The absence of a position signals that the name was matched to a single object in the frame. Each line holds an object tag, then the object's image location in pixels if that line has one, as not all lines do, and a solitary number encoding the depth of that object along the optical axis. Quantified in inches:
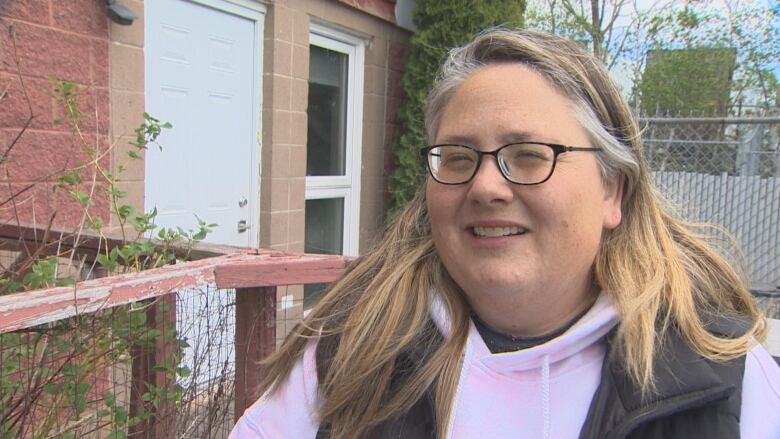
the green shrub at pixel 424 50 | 224.7
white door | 157.2
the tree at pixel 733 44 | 541.0
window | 213.8
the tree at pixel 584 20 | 589.0
